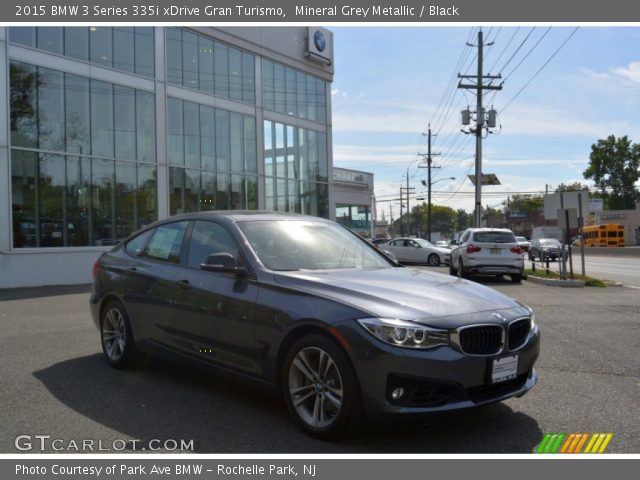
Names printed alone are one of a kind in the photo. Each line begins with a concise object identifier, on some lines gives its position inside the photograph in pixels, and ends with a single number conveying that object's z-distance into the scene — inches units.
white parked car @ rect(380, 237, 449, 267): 1093.9
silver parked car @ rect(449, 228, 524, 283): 689.6
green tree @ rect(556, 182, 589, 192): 4774.6
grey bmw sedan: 147.3
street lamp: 2256.9
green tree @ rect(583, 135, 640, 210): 3932.1
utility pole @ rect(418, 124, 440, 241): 2276.6
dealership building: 715.4
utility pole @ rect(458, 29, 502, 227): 1251.5
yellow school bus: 2461.9
